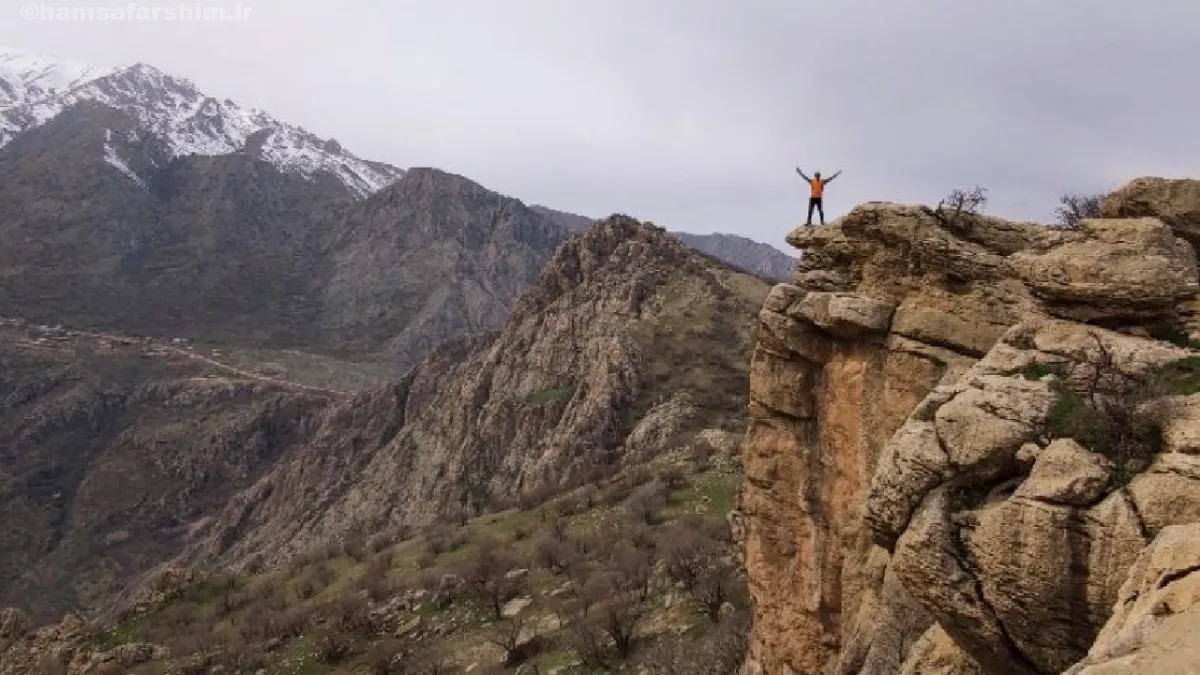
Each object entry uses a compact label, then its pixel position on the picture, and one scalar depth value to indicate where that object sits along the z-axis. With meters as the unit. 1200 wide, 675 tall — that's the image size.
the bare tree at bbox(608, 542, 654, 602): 40.84
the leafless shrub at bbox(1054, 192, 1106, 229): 26.06
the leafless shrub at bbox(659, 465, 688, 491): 56.00
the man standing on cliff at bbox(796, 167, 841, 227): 23.53
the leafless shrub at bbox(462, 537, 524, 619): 44.59
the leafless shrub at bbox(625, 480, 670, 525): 51.78
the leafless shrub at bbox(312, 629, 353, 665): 43.03
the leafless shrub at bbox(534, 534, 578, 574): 47.88
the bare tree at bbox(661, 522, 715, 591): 40.59
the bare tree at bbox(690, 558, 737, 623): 36.09
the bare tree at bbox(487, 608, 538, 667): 37.38
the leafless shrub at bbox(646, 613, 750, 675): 29.05
